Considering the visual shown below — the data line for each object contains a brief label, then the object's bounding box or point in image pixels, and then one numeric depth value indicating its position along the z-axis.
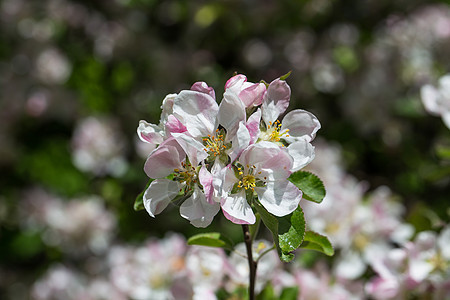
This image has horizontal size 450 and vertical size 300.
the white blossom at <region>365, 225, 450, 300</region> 0.76
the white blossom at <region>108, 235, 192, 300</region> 0.84
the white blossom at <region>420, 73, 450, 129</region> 0.80
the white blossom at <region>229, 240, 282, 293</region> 0.76
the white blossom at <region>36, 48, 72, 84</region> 1.90
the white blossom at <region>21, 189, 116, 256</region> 1.46
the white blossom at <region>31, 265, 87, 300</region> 1.20
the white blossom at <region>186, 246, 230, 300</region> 0.76
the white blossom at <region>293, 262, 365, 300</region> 0.77
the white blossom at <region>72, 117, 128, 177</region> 1.61
